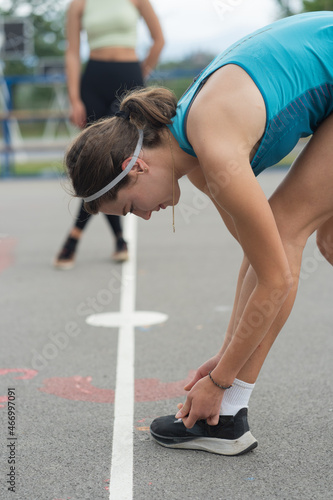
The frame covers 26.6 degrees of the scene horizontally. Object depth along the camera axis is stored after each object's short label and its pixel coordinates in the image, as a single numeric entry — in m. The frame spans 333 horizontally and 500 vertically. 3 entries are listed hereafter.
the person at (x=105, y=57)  5.20
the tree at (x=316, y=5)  21.86
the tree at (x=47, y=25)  34.66
